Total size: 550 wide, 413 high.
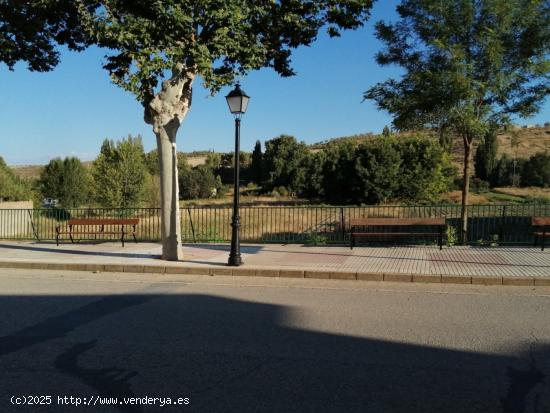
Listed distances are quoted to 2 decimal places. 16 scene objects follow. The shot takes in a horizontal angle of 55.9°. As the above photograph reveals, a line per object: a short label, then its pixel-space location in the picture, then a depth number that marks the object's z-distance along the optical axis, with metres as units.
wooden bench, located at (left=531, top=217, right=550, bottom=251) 12.90
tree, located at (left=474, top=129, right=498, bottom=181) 58.57
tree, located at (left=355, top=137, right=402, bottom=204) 46.11
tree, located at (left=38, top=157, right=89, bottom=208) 47.16
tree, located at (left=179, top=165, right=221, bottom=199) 63.72
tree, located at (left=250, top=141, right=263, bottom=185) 81.25
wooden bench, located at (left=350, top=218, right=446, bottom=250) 13.71
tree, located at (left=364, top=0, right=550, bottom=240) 13.16
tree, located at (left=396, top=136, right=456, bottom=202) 47.19
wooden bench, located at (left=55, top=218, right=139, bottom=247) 15.40
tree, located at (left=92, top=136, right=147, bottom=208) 40.31
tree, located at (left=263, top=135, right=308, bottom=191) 63.08
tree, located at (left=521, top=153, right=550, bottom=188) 53.56
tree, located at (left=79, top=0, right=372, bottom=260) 10.59
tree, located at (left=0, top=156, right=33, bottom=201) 38.09
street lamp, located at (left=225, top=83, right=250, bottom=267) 11.49
